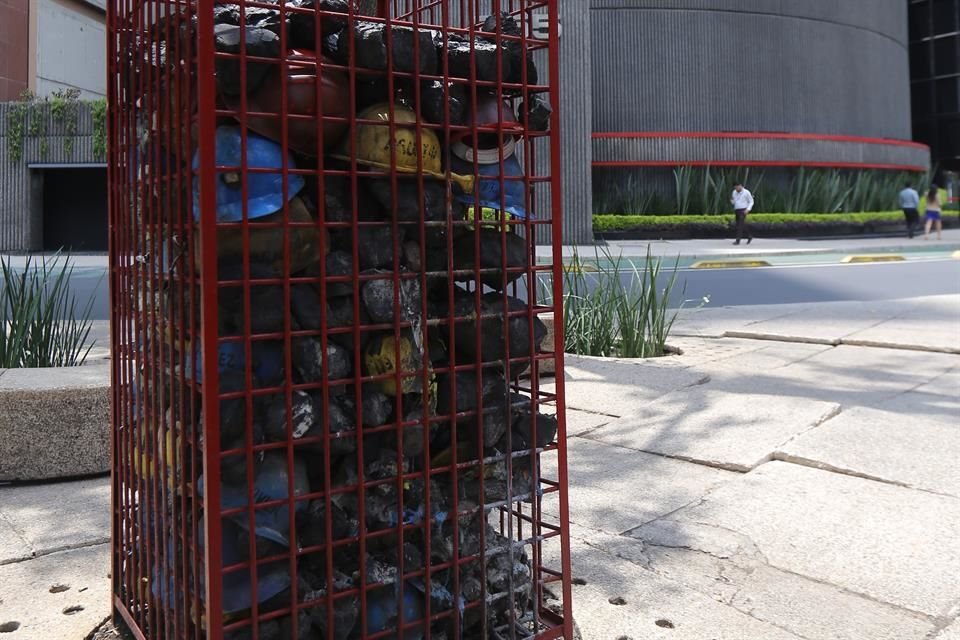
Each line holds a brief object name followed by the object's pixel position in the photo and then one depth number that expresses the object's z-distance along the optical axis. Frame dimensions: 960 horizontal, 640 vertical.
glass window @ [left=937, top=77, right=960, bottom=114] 39.09
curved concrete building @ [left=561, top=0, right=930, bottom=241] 26.42
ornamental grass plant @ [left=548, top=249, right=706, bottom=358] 7.04
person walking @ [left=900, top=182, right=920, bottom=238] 25.81
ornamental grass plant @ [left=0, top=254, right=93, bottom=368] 4.76
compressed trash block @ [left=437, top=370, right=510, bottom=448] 2.09
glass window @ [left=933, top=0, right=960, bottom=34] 38.43
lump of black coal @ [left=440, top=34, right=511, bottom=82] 2.03
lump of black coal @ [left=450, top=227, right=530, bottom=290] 2.13
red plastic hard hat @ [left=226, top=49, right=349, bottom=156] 1.79
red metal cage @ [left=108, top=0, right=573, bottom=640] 1.77
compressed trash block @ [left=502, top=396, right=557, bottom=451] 2.21
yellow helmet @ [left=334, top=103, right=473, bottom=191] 1.90
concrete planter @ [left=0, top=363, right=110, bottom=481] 3.89
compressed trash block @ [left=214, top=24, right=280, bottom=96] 1.72
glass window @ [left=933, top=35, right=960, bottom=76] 38.78
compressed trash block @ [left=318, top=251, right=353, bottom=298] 1.89
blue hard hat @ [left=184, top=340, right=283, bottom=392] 1.79
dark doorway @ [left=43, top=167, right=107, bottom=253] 25.50
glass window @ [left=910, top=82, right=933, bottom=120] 40.16
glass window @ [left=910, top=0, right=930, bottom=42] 39.69
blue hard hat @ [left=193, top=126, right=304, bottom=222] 1.74
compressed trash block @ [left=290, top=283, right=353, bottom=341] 1.86
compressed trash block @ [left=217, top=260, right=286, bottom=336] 1.81
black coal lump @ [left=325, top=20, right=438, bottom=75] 1.86
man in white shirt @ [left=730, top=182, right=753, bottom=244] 23.02
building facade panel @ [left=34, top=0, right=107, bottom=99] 27.95
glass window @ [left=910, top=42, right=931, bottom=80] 39.94
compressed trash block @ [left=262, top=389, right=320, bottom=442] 1.82
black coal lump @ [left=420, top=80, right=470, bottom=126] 1.98
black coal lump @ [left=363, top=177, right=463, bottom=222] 1.94
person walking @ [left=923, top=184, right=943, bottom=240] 25.40
